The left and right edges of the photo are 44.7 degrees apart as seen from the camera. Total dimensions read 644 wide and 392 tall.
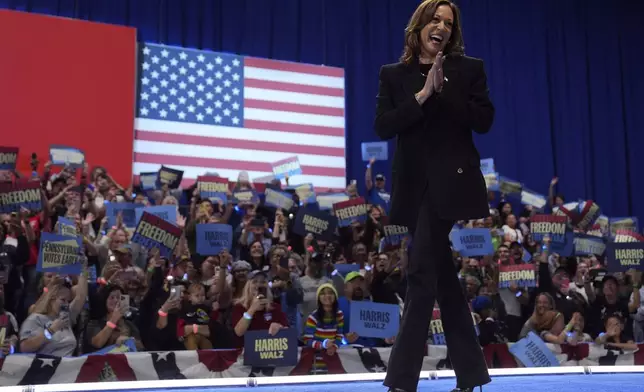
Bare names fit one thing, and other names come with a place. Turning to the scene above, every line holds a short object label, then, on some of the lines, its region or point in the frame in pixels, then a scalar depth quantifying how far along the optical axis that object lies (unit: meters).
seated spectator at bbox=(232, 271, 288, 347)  5.37
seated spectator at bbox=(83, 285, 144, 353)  5.09
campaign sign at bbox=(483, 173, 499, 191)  9.68
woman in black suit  1.97
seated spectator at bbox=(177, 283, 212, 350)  5.31
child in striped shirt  5.48
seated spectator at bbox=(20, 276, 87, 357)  4.91
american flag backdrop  10.44
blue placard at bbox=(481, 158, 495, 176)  10.20
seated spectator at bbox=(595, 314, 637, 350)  5.91
